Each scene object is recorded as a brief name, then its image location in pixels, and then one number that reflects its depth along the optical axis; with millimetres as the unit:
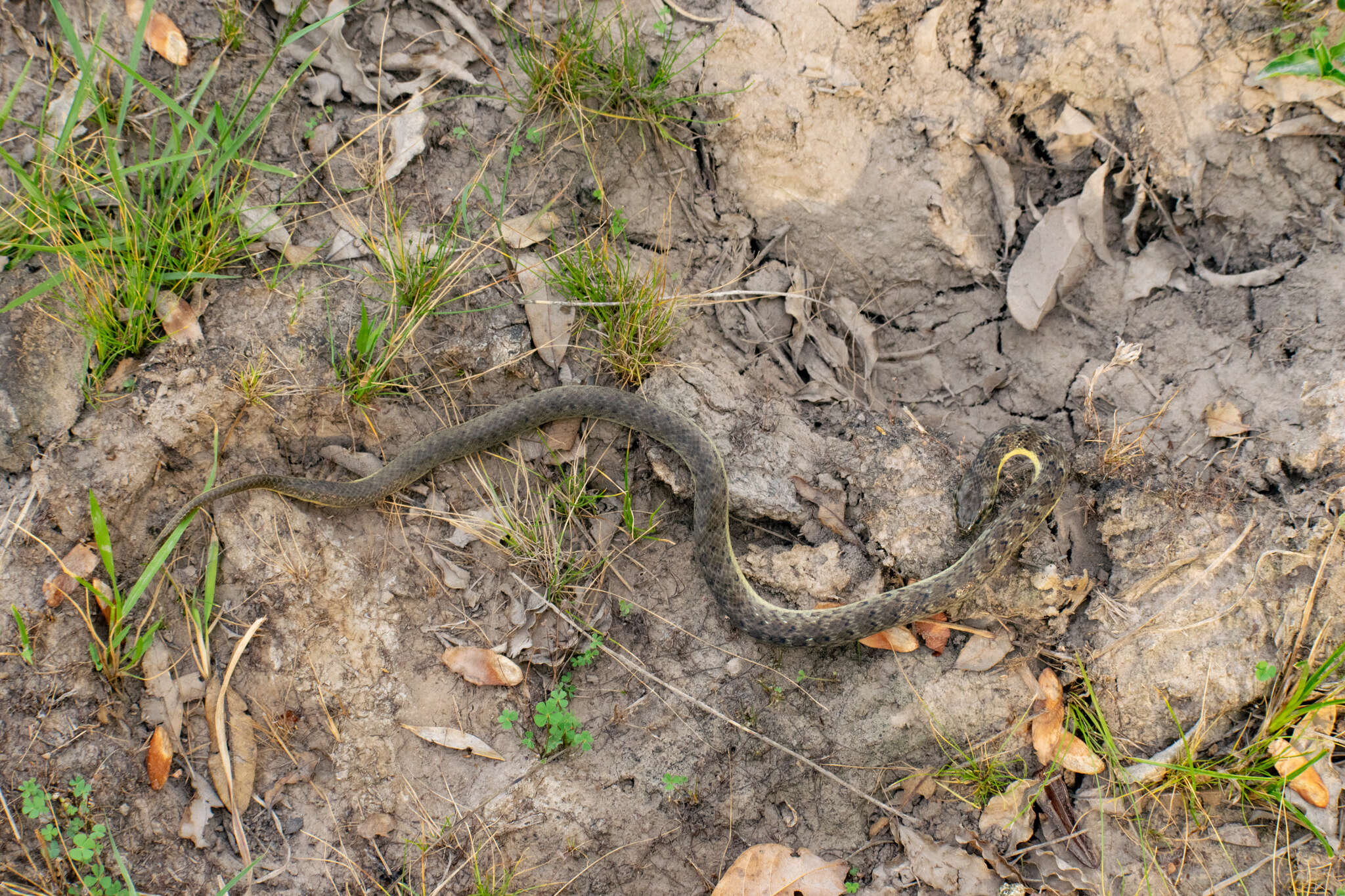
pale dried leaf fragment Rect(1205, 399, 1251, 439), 3742
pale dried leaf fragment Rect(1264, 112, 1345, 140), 3805
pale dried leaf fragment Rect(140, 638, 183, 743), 3322
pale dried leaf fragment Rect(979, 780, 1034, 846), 3533
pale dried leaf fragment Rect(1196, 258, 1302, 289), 3902
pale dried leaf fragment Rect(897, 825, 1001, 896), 3438
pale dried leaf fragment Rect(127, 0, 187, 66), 3865
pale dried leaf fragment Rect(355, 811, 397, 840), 3400
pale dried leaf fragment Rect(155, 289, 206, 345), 3574
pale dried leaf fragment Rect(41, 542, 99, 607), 3195
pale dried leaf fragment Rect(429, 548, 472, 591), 3760
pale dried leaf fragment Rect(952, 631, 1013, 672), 3732
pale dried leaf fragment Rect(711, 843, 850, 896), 3477
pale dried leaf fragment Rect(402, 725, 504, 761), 3564
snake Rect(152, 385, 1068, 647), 3660
